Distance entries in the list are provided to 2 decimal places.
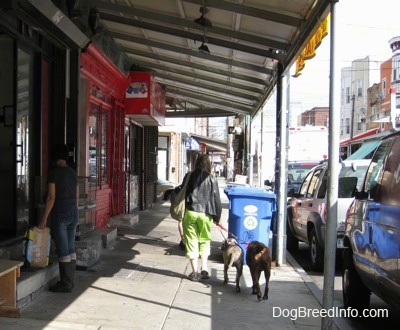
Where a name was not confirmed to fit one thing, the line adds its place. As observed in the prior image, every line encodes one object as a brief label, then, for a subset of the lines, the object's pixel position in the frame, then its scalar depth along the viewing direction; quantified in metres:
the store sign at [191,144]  33.22
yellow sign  5.44
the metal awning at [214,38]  6.52
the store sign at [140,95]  11.62
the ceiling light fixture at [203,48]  8.05
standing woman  5.53
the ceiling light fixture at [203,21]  7.10
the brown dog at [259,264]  5.80
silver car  7.66
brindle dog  6.16
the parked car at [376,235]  3.98
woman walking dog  6.57
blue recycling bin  7.64
